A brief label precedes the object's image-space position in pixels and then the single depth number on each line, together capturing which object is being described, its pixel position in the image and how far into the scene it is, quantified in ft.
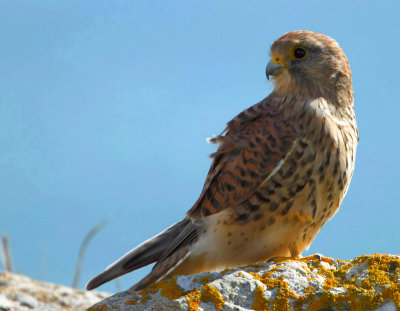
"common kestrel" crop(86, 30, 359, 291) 21.20
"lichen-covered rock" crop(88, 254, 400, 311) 16.65
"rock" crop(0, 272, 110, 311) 25.09
